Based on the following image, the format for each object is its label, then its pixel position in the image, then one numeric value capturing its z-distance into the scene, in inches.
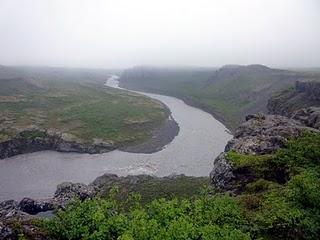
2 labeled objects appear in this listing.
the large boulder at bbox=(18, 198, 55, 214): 2326.9
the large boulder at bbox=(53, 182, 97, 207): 2346.5
